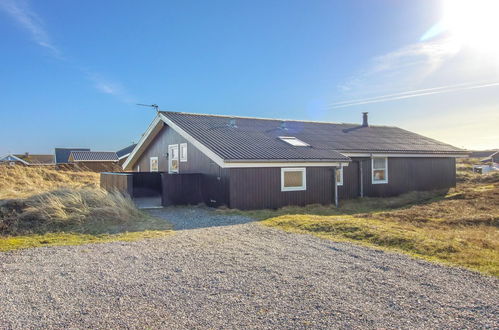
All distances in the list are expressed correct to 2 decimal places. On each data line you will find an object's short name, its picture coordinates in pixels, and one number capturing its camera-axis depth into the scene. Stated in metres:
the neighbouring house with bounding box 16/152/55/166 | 74.47
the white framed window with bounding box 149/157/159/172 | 19.30
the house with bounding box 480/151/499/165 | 59.38
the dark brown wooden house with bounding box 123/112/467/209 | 12.82
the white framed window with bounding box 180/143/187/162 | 15.92
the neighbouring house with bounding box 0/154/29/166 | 65.24
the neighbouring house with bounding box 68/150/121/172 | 47.03
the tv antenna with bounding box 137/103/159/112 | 18.48
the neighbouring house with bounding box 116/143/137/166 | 50.29
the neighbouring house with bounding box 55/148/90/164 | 58.81
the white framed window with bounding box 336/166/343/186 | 15.50
